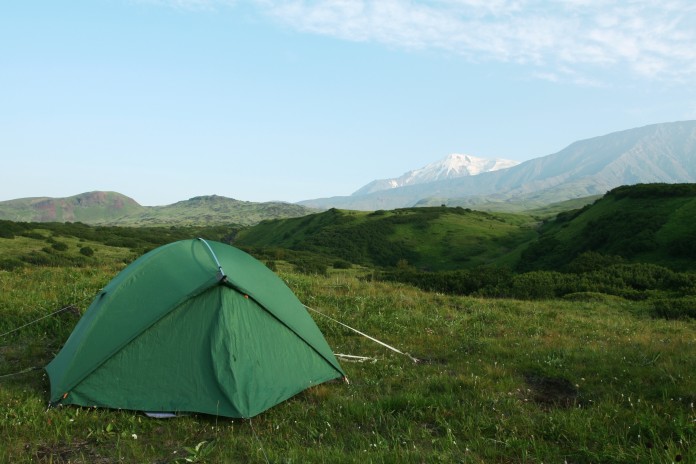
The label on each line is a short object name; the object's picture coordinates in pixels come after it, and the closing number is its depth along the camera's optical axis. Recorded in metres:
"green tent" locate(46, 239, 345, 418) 7.07
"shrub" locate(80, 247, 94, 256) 40.62
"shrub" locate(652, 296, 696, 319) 17.91
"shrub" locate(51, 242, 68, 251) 40.25
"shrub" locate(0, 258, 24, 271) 27.20
